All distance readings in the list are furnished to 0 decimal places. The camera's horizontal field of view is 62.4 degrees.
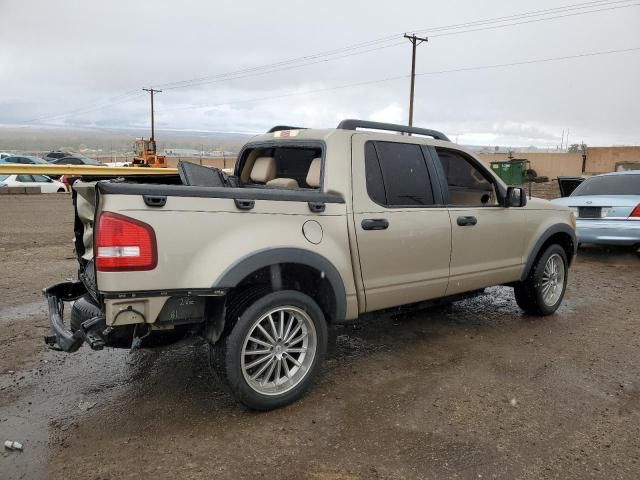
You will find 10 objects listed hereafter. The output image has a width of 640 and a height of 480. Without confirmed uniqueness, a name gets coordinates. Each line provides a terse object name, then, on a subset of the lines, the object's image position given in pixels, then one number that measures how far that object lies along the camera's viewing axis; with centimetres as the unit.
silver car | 849
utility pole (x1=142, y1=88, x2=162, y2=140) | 6912
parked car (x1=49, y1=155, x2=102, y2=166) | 3501
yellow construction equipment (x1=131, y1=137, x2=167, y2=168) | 3697
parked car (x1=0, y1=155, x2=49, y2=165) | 3083
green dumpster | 3133
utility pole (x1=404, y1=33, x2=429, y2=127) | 3523
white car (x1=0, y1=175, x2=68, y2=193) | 2270
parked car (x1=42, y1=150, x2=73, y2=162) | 4386
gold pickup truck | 297
